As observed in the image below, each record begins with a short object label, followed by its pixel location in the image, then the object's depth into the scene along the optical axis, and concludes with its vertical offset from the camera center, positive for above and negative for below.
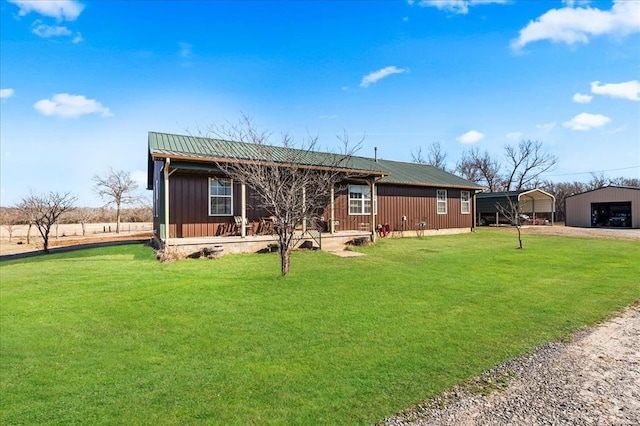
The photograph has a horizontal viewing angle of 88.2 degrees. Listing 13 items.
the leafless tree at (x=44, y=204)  17.39 +0.95
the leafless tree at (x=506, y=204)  25.42 +0.79
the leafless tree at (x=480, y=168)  43.00 +6.15
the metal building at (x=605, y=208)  23.88 +0.39
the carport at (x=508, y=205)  26.35 +0.82
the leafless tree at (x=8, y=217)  28.30 +0.28
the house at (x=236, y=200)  10.96 +0.70
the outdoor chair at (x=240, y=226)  12.38 -0.33
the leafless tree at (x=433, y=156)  45.25 +8.16
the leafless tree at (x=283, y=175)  7.48 +1.10
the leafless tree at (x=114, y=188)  32.25 +3.09
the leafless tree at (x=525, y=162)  40.06 +6.28
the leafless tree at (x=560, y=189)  35.94 +3.11
